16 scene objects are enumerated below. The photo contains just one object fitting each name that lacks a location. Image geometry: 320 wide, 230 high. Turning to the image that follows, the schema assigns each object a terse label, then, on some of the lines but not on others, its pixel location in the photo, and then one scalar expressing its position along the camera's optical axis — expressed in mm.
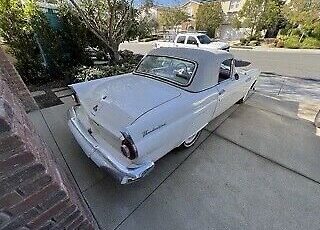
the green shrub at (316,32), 20909
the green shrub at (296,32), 22853
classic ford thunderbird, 2322
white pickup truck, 12387
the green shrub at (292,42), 20984
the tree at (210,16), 31078
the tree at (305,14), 19861
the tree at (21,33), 5466
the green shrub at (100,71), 5812
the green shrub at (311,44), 20391
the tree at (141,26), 8086
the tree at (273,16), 23330
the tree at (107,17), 6516
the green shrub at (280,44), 21922
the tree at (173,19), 33250
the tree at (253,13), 23903
